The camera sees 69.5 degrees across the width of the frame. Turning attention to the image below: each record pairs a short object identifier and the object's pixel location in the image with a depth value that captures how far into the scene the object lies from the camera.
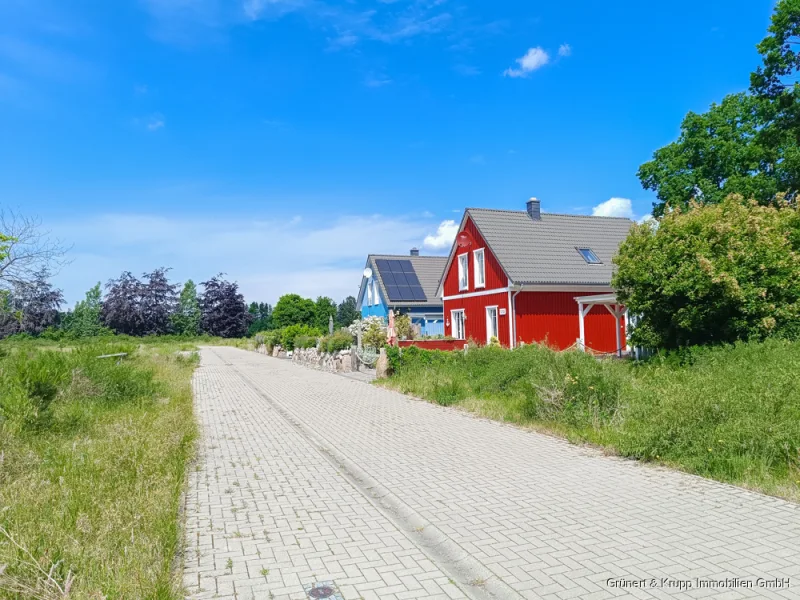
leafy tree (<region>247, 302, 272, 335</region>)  91.31
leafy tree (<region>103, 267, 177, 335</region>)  74.25
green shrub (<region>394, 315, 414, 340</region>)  27.14
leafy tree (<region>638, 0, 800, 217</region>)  21.39
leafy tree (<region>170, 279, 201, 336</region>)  79.26
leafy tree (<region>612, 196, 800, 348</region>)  10.92
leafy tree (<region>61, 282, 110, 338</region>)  67.97
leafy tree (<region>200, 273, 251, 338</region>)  80.81
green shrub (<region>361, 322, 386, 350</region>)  25.84
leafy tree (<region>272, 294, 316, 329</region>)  66.31
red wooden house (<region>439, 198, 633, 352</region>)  23.91
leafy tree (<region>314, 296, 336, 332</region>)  67.06
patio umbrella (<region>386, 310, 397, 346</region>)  21.32
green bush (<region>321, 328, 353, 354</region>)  26.53
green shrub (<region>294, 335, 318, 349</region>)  31.39
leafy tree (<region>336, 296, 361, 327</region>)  73.15
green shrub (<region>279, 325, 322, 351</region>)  35.56
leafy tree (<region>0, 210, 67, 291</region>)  16.58
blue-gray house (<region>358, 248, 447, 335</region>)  35.88
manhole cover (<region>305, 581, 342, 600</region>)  3.75
